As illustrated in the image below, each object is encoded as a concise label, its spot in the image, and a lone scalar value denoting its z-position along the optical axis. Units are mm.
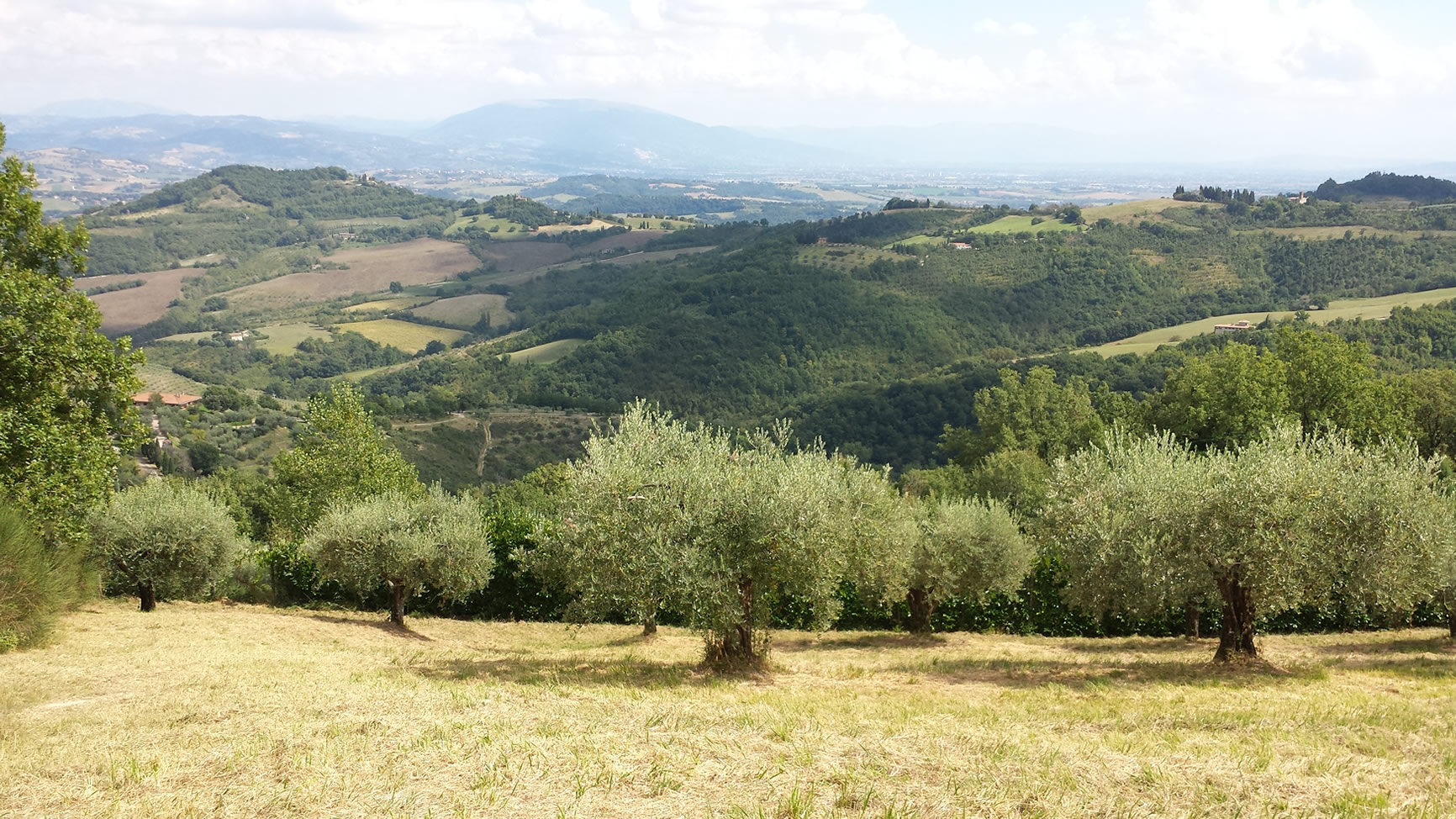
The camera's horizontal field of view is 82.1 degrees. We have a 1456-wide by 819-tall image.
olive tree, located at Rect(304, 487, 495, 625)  23734
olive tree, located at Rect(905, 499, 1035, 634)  23625
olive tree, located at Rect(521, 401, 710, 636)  15766
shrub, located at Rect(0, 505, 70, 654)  16359
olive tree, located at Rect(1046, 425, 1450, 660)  15815
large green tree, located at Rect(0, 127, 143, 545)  18891
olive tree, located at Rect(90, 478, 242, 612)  22906
